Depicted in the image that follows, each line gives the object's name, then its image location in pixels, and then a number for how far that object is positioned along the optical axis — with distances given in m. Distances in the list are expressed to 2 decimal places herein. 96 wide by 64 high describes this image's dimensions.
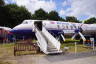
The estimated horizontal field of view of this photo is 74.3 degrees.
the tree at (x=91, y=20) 35.26
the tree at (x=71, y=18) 33.17
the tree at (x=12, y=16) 21.22
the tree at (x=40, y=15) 25.28
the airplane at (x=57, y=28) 10.45
